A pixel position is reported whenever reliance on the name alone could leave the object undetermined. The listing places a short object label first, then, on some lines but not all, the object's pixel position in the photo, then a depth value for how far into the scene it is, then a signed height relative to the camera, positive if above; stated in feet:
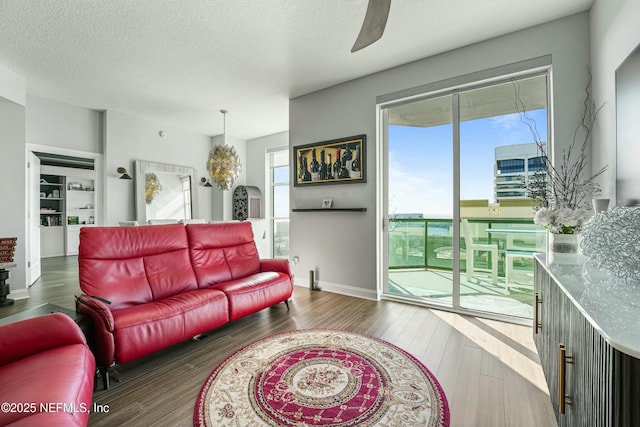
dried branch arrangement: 7.60 +1.07
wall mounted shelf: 11.89 +0.16
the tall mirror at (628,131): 4.77 +1.50
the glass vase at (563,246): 6.21 -0.79
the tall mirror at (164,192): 16.92 +1.38
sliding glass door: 9.17 +0.67
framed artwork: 12.06 +2.38
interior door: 13.58 -0.26
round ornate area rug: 4.94 -3.61
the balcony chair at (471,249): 9.73 -1.31
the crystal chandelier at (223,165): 14.52 +2.52
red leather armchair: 3.07 -2.14
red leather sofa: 6.18 -2.13
